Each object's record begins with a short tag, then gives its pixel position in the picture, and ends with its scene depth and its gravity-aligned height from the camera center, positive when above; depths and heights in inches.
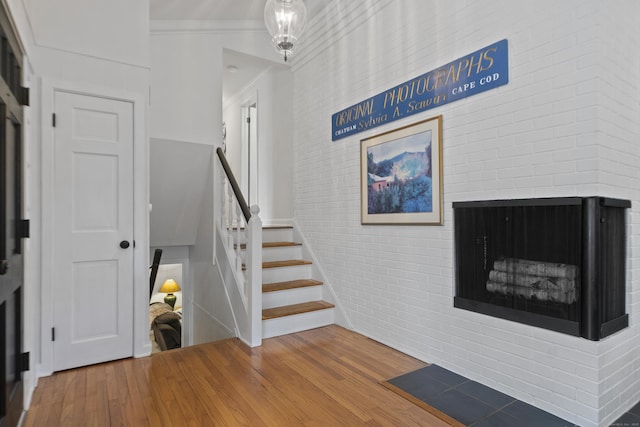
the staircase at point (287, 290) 137.5 -30.9
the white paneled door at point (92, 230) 105.8 -4.7
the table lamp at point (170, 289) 313.9 -66.6
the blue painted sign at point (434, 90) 94.2 +37.8
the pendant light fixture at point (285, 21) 81.7 +43.3
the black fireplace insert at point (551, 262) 77.8 -11.1
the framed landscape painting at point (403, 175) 110.5 +13.1
